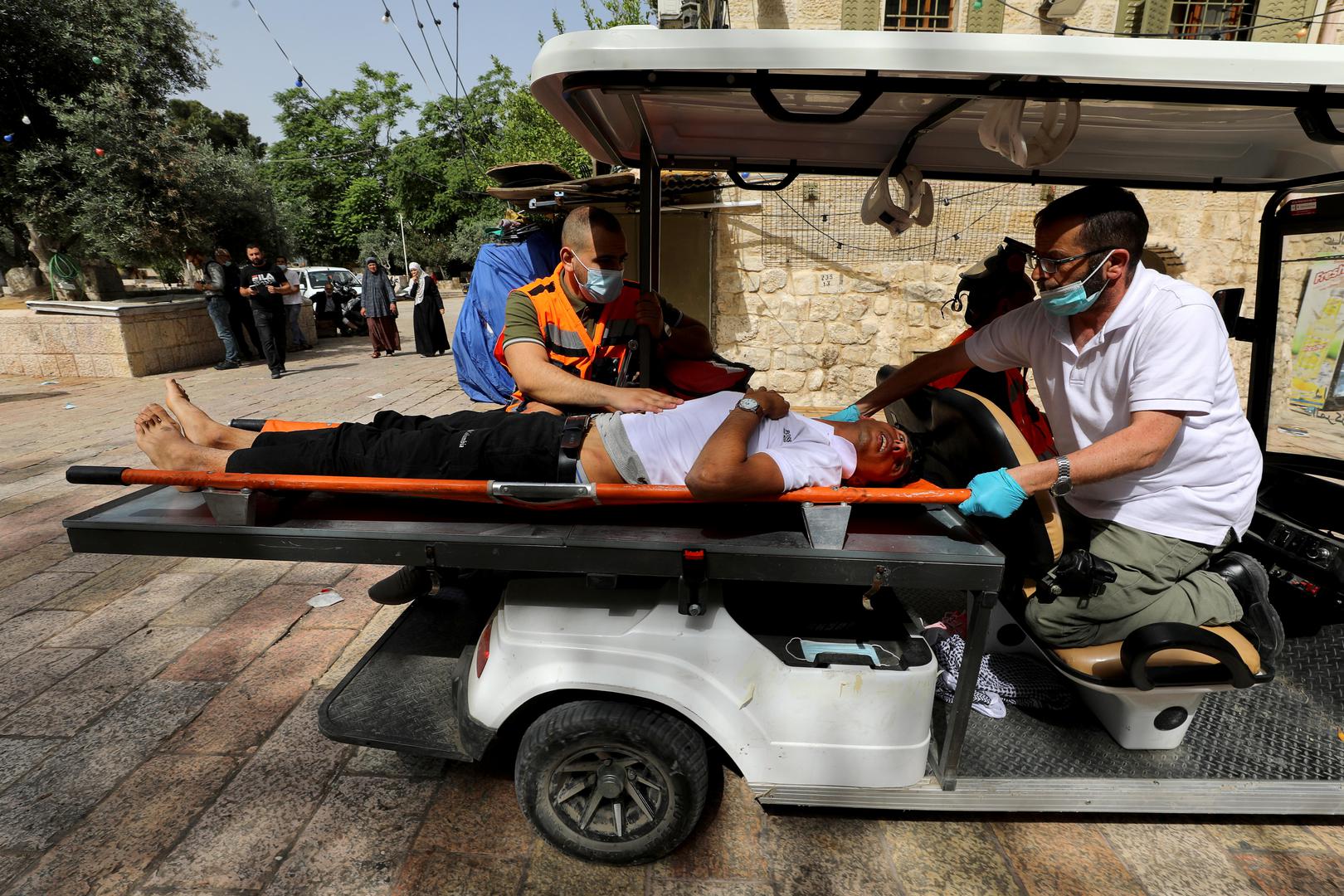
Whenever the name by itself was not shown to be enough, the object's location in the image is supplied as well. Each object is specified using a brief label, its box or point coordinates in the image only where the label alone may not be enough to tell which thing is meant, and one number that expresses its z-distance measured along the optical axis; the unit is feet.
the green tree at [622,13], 67.21
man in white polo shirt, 6.47
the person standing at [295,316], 43.84
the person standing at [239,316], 35.91
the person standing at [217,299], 35.35
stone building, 27.81
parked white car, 59.88
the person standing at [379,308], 41.06
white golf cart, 5.72
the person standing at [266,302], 34.47
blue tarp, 23.12
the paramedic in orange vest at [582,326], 9.17
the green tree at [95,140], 35.24
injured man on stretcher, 7.18
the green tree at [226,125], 140.56
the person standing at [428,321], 43.52
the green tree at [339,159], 143.43
